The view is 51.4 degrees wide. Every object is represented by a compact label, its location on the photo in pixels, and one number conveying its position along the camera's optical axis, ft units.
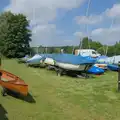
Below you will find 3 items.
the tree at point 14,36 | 75.05
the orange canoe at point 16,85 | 15.16
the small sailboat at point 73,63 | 26.48
